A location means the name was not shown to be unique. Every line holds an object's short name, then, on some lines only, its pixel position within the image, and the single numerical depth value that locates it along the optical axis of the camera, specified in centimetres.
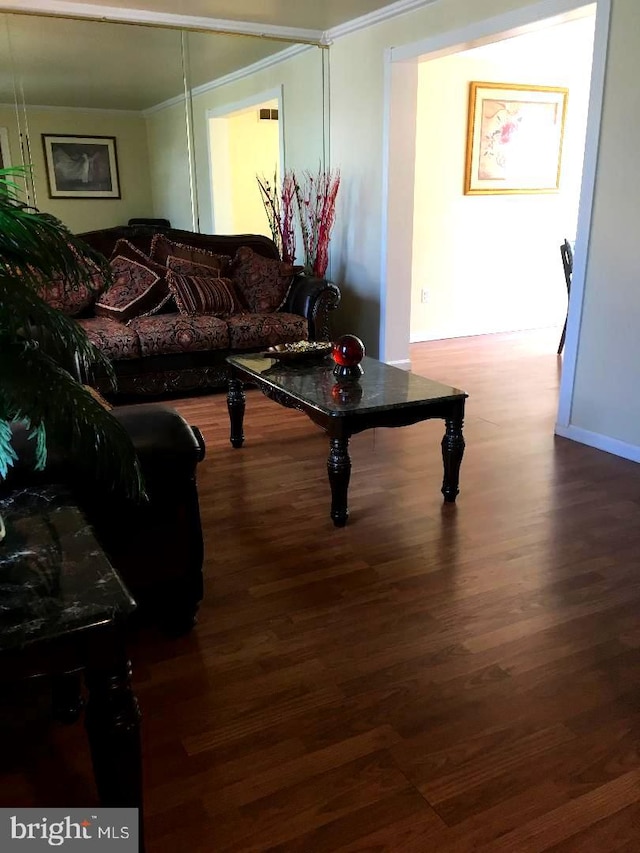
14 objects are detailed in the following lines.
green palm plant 111
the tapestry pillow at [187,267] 491
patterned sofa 448
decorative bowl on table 338
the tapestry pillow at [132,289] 472
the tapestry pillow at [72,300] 441
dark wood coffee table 270
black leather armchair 184
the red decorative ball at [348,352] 306
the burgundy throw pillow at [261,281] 502
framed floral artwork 623
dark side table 113
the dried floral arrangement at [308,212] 555
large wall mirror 497
